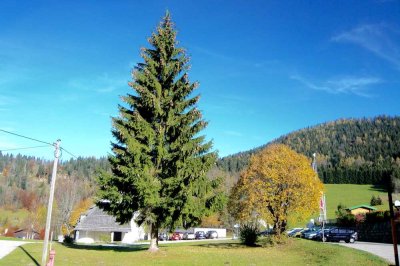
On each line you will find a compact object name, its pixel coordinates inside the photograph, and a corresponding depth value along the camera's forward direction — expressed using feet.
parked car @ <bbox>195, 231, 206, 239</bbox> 221.66
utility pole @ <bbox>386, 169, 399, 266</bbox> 34.47
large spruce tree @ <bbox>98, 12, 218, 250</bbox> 77.36
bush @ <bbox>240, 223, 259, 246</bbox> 110.11
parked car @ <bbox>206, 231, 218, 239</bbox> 227.87
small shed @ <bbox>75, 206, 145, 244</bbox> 200.34
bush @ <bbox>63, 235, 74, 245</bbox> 139.86
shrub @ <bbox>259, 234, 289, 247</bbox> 103.86
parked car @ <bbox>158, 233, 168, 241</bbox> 217.77
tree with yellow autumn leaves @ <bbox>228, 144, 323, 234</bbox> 101.55
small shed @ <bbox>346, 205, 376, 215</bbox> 233.62
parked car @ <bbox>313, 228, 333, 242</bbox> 141.49
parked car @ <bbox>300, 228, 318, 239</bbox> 150.59
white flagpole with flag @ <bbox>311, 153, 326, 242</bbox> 132.40
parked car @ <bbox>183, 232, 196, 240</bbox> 222.28
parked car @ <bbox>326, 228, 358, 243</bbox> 136.46
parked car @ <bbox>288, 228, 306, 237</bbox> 172.33
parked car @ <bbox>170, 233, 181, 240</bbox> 214.55
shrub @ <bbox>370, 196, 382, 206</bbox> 284.20
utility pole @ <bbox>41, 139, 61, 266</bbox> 60.13
